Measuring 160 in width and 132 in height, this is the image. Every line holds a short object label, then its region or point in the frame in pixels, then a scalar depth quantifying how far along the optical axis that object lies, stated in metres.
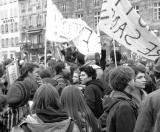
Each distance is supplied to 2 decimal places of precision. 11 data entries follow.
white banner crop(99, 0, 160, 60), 7.49
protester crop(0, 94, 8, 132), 5.03
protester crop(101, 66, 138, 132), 4.00
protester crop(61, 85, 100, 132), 4.27
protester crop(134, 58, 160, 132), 2.98
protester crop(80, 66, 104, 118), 5.79
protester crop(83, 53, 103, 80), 6.76
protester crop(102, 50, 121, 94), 7.35
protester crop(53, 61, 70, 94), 6.73
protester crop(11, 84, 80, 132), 3.65
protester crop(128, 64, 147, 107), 4.84
